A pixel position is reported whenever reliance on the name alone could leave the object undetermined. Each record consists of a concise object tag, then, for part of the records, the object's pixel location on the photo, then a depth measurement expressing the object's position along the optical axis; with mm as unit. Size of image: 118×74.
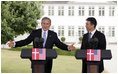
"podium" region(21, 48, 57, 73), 4941
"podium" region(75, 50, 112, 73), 4946
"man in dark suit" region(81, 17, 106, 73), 5437
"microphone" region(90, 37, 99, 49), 4977
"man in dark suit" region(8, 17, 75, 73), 5573
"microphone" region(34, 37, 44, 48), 4986
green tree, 10759
